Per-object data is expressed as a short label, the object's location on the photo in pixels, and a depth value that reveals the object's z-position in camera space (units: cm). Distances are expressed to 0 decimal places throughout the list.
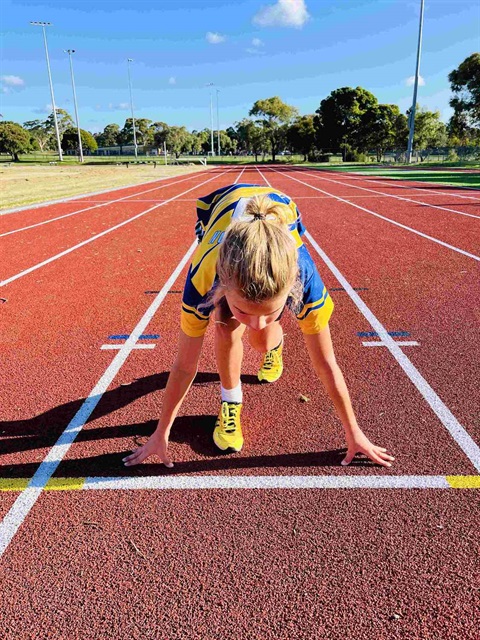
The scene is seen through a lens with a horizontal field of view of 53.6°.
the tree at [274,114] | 8425
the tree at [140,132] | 11356
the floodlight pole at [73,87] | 5897
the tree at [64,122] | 9631
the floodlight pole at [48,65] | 5203
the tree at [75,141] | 10288
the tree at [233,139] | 13452
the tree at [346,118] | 7094
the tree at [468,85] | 4344
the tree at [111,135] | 13762
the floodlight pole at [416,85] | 4047
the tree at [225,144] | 13369
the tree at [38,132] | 11344
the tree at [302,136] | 7881
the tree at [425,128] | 6925
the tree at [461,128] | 4659
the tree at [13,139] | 7938
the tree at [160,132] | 9219
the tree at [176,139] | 9188
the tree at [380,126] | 6988
